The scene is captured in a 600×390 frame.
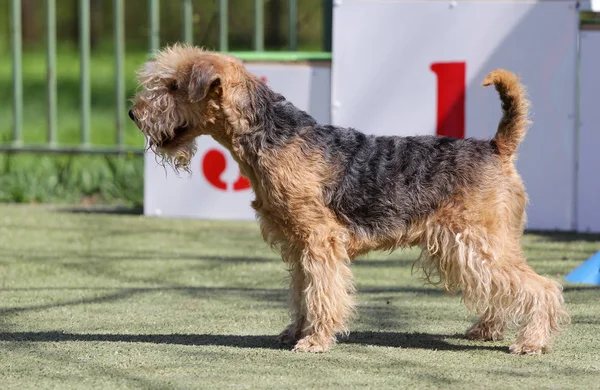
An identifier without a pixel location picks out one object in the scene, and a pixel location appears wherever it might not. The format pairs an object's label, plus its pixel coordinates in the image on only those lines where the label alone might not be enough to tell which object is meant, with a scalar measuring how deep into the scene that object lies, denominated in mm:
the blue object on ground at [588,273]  11670
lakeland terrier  8579
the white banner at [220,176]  15949
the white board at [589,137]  15074
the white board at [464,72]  15185
